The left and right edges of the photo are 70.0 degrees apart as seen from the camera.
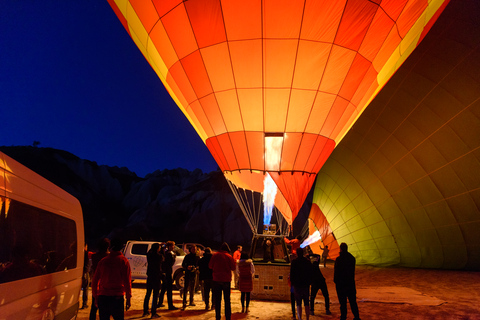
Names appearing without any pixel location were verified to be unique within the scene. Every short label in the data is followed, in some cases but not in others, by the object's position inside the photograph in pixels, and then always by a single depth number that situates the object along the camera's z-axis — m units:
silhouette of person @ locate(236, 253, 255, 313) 6.62
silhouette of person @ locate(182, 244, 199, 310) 7.28
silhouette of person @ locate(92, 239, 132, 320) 3.80
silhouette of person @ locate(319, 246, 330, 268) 16.67
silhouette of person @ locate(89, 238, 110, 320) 4.91
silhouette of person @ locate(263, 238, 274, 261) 8.69
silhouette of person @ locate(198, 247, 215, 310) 6.60
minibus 2.48
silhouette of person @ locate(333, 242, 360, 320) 5.50
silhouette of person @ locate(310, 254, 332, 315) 6.69
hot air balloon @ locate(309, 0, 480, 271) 10.96
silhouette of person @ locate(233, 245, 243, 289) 9.27
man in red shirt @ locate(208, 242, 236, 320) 5.25
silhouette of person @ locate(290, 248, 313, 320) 5.59
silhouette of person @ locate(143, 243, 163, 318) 6.15
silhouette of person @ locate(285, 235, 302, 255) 9.51
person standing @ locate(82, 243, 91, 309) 7.01
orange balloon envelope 7.50
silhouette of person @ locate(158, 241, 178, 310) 6.88
